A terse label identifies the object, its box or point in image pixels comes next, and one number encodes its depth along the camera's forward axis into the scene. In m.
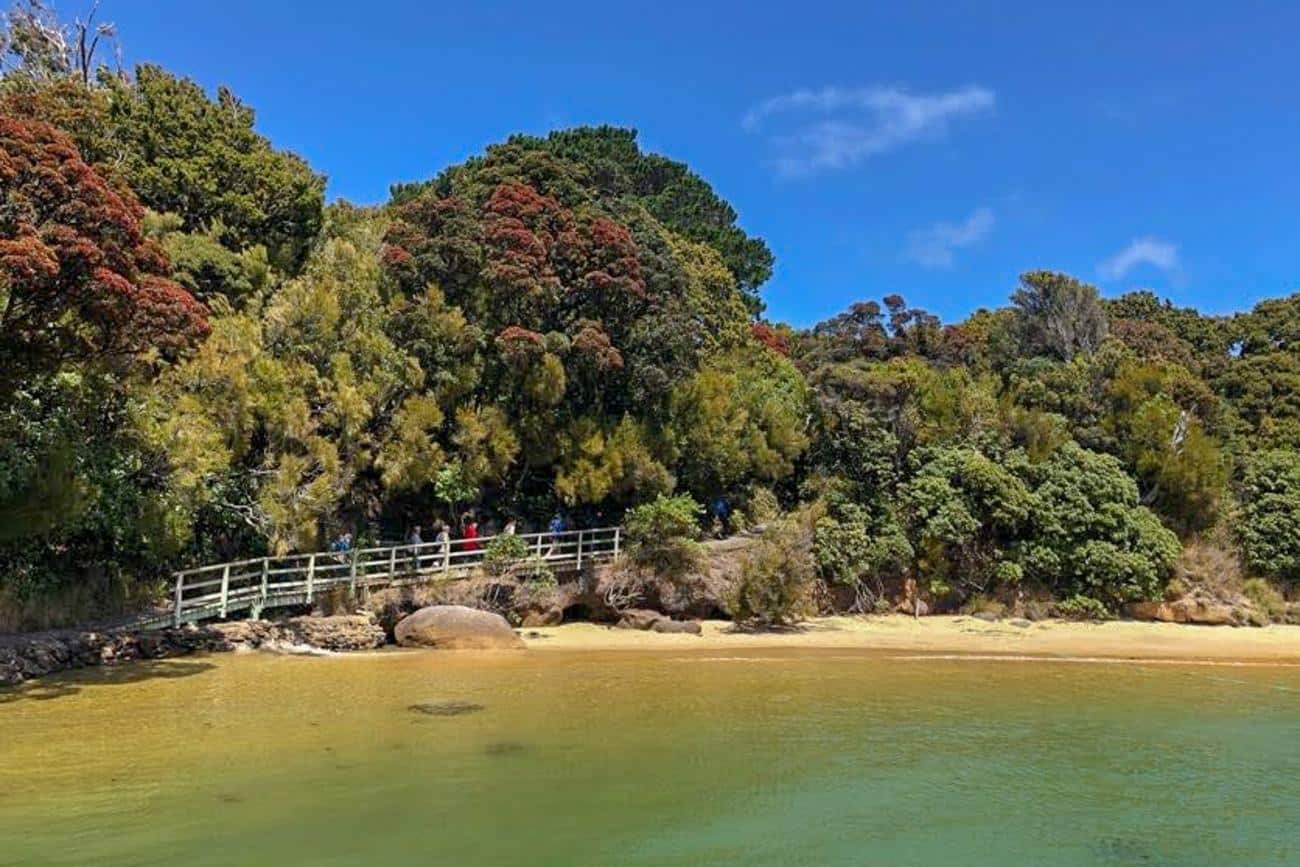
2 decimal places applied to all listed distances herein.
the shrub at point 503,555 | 22.83
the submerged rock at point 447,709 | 13.72
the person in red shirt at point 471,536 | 23.61
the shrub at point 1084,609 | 25.25
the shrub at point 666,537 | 23.88
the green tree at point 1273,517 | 26.61
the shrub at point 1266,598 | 25.92
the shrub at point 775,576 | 23.44
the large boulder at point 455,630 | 20.31
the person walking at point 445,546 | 22.56
